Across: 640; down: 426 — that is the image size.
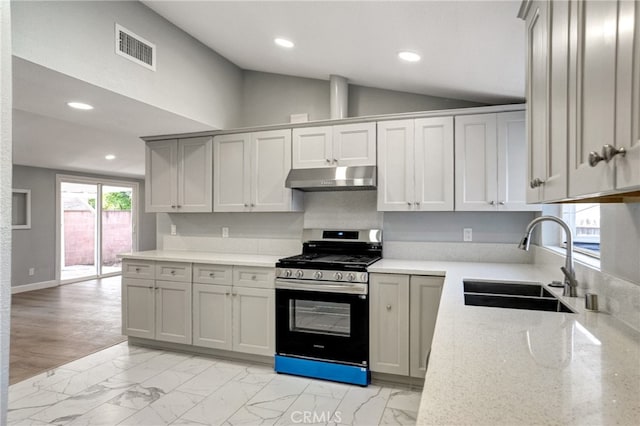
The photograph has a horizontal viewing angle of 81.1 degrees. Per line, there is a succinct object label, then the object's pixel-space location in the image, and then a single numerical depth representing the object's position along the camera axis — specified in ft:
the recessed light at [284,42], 9.39
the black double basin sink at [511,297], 5.96
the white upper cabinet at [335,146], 10.63
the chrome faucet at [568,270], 5.71
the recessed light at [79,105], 9.10
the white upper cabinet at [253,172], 11.50
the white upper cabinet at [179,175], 12.50
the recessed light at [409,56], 8.37
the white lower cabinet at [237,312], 10.54
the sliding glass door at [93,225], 24.08
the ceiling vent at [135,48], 8.42
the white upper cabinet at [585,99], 2.24
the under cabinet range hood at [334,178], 10.23
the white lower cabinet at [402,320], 9.11
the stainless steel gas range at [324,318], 9.50
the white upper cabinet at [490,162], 9.54
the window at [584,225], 7.16
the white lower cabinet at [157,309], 11.55
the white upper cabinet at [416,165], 10.04
